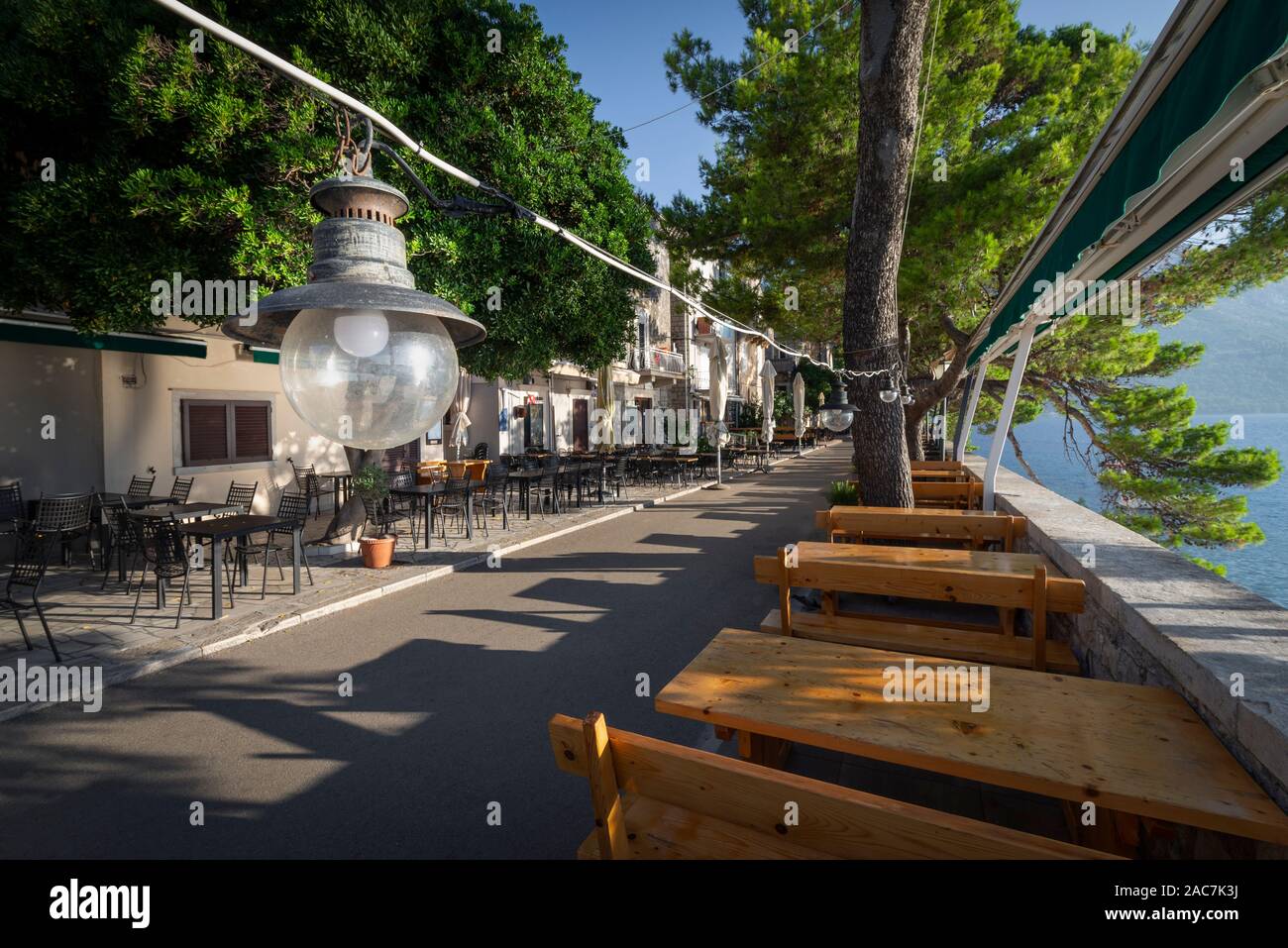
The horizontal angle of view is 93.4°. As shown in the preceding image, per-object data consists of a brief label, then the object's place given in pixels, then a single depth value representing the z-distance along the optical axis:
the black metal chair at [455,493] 10.13
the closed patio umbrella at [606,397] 18.24
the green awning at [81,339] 8.87
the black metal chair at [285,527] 7.04
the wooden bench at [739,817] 1.52
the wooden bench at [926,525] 6.01
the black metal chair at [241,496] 9.70
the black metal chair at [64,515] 7.73
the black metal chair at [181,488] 10.53
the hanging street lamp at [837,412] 6.49
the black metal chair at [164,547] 6.54
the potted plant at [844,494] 11.24
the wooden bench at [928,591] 3.71
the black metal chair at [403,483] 13.23
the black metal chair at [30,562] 5.08
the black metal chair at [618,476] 15.78
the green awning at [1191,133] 1.59
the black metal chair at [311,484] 11.20
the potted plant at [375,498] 8.54
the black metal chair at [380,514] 9.34
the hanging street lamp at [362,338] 1.23
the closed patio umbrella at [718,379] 12.69
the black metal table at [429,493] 9.50
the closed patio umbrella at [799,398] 14.22
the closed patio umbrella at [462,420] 15.33
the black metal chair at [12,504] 8.70
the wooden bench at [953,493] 9.06
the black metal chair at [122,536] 7.26
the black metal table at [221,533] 6.26
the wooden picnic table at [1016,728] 1.89
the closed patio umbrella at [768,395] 13.80
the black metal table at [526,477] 11.77
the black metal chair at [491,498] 11.73
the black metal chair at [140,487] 10.12
